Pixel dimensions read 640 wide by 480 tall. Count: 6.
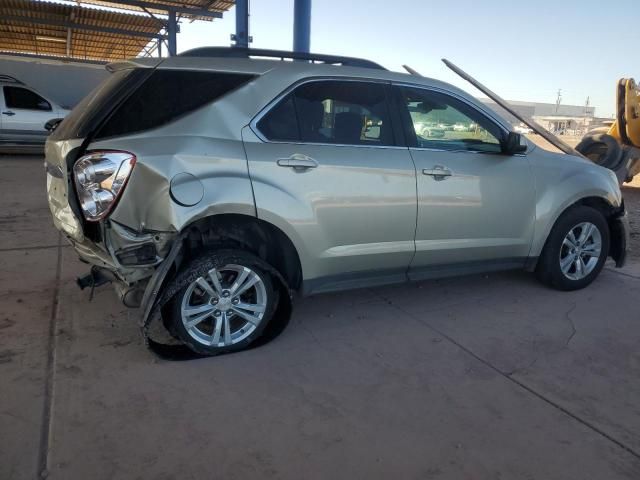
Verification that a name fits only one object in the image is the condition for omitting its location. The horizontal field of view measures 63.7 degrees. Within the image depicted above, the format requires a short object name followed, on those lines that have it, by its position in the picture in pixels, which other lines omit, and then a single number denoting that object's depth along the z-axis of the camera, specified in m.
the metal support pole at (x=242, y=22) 9.80
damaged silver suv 2.99
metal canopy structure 15.93
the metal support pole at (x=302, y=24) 8.49
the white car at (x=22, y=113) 13.05
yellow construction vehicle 10.12
